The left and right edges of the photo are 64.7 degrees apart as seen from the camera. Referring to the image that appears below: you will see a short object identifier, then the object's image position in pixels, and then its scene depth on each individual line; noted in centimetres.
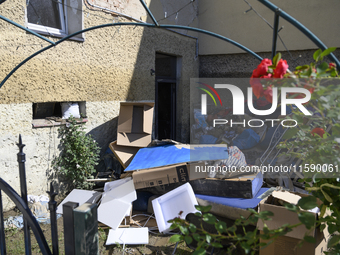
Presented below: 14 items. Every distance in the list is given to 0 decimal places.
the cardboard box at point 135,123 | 454
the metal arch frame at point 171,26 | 217
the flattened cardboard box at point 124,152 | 429
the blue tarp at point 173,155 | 369
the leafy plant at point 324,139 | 106
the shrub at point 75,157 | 425
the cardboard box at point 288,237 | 226
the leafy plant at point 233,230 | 109
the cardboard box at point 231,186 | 321
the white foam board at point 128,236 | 310
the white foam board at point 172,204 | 314
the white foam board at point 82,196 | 383
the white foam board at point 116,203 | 340
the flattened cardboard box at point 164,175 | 351
